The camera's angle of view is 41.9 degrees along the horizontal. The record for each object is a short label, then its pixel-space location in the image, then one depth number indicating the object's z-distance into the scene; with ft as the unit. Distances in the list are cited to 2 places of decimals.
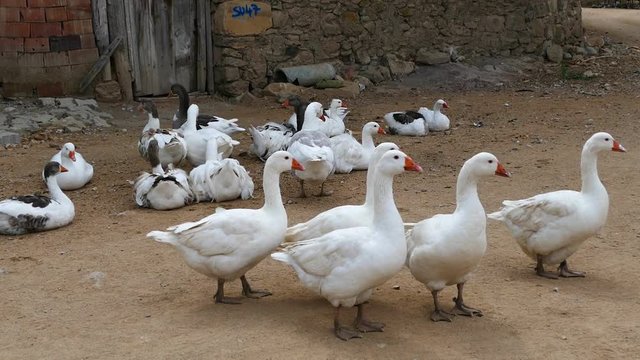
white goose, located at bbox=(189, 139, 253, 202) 28.19
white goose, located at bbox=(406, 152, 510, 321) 17.97
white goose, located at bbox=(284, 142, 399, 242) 20.02
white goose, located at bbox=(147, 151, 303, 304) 18.79
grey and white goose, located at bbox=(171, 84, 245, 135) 34.78
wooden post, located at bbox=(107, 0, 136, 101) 43.65
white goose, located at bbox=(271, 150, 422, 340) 17.17
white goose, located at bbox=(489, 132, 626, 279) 20.54
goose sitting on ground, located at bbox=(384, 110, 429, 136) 38.27
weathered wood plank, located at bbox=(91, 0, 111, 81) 42.86
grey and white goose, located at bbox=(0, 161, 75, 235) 24.98
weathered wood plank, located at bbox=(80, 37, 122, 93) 43.21
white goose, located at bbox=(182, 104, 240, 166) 31.76
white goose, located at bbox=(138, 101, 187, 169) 31.01
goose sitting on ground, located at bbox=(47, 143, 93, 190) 29.91
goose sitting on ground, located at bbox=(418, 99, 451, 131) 39.40
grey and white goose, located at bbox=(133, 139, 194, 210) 27.48
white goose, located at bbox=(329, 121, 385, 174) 31.71
